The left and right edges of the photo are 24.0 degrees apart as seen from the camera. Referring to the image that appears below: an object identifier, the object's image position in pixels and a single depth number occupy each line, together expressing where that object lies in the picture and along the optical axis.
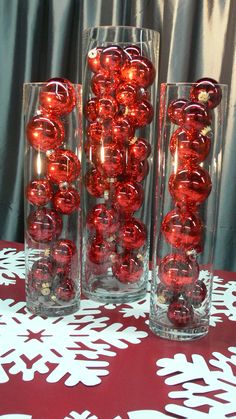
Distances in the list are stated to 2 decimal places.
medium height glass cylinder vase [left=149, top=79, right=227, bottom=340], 0.59
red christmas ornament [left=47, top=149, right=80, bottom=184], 0.66
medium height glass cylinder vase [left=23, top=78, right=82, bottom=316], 0.65
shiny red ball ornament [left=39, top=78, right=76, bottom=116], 0.64
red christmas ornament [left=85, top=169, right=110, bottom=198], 0.75
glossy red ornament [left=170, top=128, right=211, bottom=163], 0.60
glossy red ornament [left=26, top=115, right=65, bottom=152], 0.65
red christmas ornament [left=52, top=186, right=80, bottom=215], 0.68
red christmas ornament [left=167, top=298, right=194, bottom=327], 0.62
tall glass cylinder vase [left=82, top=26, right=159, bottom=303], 0.73
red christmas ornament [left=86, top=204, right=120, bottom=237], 0.75
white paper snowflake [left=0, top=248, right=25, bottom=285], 0.80
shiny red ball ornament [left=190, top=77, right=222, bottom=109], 0.59
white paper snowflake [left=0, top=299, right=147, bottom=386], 0.53
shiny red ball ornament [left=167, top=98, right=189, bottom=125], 0.59
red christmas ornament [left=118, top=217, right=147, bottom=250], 0.74
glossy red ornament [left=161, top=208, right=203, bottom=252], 0.61
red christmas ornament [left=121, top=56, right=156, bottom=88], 0.72
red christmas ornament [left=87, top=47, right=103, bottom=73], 0.74
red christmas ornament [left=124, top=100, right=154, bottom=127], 0.73
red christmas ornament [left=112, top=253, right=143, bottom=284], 0.75
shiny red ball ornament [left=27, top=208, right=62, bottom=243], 0.67
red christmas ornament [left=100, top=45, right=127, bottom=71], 0.72
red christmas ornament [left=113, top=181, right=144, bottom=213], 0.73
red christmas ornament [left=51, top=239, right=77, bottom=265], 0.69
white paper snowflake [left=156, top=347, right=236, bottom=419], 0.47
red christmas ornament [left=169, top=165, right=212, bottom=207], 0.60
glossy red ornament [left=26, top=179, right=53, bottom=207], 0.67
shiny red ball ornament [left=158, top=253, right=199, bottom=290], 0.62
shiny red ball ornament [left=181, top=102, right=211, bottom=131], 0.59
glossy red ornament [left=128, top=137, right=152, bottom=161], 0.74
